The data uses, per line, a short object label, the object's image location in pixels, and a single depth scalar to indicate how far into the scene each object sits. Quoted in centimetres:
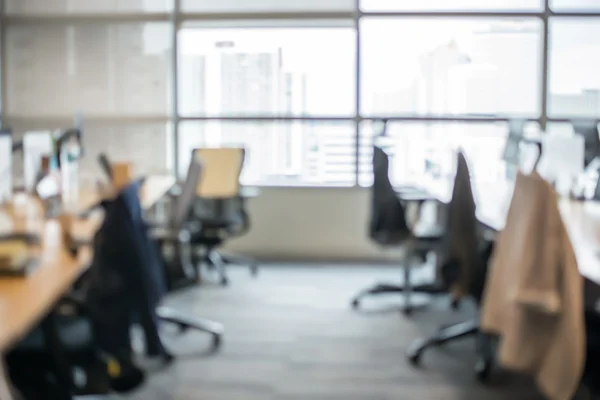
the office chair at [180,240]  386
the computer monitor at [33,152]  449
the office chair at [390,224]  468
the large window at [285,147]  653
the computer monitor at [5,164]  383
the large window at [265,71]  648
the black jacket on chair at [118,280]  250
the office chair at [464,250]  346
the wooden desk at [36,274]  216
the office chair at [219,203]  548
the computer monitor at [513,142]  516
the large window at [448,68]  638
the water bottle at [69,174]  459
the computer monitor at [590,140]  448
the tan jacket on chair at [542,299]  231
